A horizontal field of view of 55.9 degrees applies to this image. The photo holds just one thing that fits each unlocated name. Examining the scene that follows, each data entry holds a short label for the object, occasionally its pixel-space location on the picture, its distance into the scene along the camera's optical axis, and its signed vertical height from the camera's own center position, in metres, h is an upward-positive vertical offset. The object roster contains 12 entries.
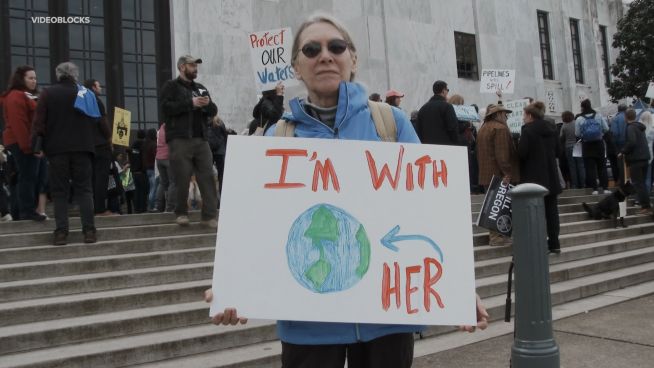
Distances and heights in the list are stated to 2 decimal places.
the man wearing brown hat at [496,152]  8.01 +0.68
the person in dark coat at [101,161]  7.86 +0.89
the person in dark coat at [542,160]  8.02 +0.55
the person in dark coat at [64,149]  6.31 +0.84
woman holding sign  1.99 +0.29
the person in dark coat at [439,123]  8.74 +1.21
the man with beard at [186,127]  7.28 +1.14
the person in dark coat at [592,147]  12.01 +1.00
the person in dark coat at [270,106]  7.98 +1.45
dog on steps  10.23 -0.16
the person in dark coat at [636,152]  10.67 +0.76
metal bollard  2.92 -0.39
